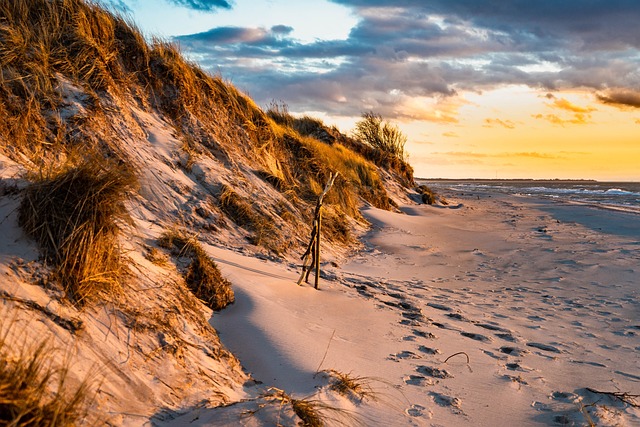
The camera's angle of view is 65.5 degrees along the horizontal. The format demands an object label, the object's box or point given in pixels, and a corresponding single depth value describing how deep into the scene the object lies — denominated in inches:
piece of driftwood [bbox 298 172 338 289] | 244.7
